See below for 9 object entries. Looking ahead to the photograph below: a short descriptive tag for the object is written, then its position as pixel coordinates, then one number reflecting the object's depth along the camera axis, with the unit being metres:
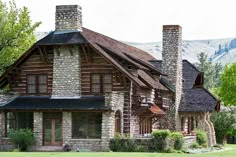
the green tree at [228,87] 83.56
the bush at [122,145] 40.34
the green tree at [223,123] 58.88
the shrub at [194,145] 47.38
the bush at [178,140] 42.19
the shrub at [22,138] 42.84
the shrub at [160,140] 40.16
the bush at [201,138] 50.56
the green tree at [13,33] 52.60
